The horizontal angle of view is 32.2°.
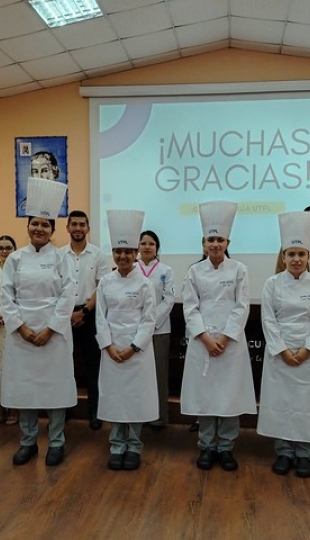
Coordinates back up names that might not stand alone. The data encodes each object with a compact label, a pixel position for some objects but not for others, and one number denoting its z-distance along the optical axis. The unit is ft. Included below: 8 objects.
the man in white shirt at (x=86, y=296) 11.51
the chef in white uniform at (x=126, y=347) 9.46
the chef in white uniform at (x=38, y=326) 9.58
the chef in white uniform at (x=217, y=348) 9.46
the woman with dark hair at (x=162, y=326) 11.35
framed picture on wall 17.88
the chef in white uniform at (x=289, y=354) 9.18
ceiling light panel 13.35
